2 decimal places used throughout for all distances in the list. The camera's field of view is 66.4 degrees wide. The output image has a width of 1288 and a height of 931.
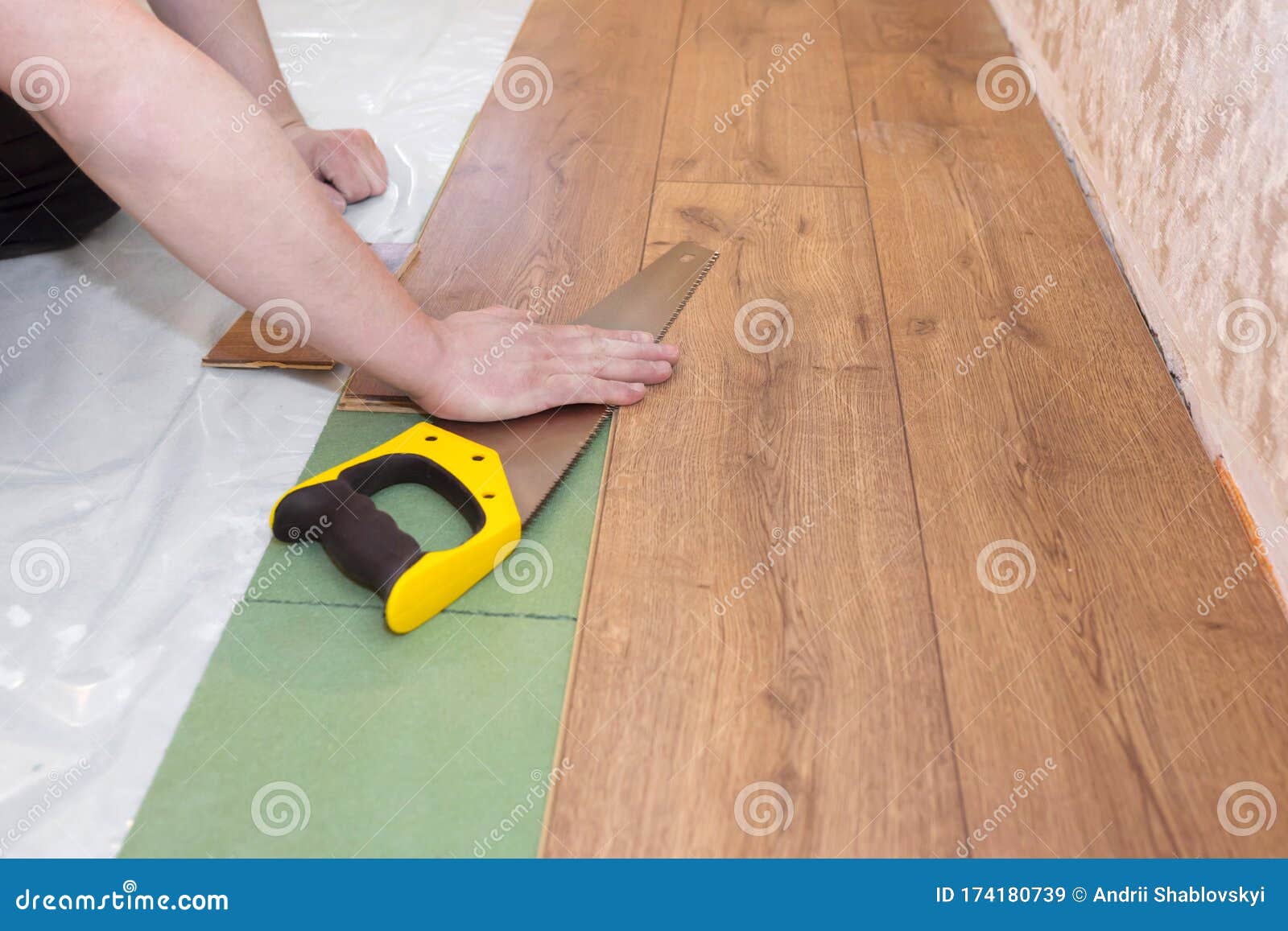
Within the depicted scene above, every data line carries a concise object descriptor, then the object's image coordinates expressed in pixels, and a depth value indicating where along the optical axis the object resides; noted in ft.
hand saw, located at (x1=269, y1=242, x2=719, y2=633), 3.71
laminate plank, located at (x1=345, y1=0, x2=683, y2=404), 5.61
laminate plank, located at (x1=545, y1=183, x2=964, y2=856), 3.26
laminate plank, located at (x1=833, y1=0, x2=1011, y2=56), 8.11
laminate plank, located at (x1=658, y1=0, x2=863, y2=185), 6.63
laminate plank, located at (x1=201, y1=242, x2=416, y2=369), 5.07
